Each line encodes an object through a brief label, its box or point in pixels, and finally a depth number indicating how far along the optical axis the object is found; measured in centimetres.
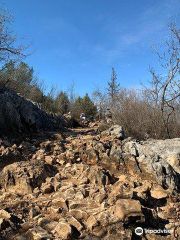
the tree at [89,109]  2057
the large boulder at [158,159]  309
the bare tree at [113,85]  2968
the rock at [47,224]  206
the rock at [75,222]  206
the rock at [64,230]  192
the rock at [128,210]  212
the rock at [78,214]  224
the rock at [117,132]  563
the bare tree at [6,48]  661
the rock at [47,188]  281
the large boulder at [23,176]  290
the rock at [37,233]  187
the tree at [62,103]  1799
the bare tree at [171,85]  630
